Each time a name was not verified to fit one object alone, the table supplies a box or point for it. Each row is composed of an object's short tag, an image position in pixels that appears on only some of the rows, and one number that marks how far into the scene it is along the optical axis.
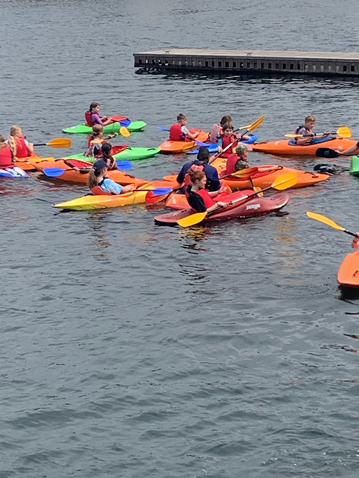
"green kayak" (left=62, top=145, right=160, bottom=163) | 24.97
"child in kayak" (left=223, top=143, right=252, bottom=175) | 20.59
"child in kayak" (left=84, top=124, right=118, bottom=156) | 23.48
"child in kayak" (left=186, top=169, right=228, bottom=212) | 17.97
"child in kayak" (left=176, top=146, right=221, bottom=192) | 19.12
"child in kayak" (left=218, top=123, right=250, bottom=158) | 23.57
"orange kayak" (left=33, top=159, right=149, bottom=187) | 21.48
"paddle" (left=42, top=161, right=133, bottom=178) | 22.28
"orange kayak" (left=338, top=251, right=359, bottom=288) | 14.38
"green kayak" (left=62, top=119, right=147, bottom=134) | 28.89
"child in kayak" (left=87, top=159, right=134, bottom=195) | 20.16
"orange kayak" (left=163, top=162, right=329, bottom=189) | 20.89
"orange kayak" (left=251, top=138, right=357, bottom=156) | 24.52
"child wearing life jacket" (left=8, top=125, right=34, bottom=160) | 23.67
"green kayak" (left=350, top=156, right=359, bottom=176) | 22.33
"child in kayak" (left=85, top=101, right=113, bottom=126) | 27.88
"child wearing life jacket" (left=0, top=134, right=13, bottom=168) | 22.84
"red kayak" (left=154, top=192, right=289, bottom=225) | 18.50
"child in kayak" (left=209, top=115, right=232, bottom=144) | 25.00
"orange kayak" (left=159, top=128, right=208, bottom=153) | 25.61
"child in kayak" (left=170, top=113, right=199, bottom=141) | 25.83
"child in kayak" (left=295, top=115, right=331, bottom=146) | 24.72
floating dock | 39.69
